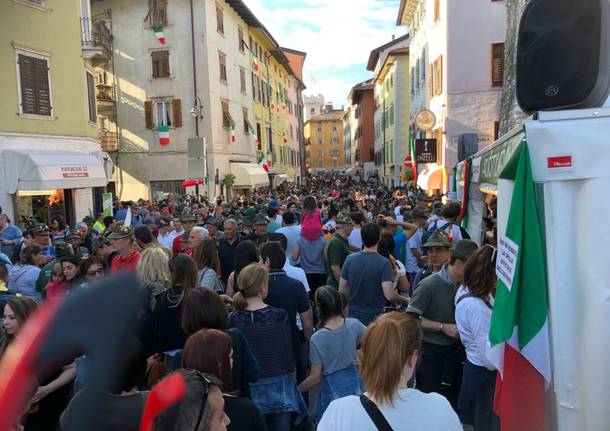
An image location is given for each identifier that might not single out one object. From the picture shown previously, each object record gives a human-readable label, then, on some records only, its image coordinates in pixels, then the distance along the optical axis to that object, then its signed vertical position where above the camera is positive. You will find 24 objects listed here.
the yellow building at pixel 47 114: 13.93 +2.12
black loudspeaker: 2.83 +0.67
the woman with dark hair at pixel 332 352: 3.70 -1.31
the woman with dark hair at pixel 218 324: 3.22 -0.96
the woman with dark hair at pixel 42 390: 3.09 -1.31
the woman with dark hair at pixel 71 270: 5.35 -0.94
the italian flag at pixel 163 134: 24.64 +2.25
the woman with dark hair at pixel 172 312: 3.85 -1.03
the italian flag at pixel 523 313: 2.63 -0.77
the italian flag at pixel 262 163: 28.33 +0.86
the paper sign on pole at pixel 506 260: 2.69 -0.51
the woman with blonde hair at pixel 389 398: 2.06 -0.96
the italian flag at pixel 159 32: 23.42 +7.08
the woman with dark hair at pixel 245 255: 5.34 -0.83
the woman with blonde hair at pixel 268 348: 3.70 -1.26
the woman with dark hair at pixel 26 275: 5.99 -1.10
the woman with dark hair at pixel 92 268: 5.31 -0.92
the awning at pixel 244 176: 27.92 +0.08
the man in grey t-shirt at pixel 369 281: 4.98 -1.07
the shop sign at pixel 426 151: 21.00 +0.88
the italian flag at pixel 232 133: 27.39 +2.46
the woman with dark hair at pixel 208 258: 5.19 -0.84
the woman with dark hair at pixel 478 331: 3.39 -1.09
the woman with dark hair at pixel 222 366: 2.60 -0.99
